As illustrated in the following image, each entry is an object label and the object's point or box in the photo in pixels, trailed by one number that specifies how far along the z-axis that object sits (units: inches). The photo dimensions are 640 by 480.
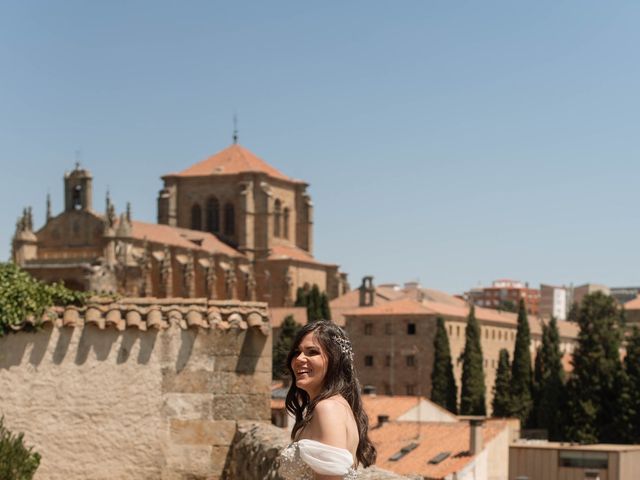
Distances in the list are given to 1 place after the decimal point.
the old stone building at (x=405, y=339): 3068.4
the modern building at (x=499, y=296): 7701.8
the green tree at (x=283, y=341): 2482.8
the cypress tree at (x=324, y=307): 3120.1
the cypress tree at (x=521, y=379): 2455.7
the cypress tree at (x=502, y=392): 2475.9
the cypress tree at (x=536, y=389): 2355.4
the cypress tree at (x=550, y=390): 2244.1
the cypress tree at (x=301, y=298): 3550.7
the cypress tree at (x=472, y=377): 2527.1
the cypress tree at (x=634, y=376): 2111.2
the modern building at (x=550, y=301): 7795.3
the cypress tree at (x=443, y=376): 2598.4
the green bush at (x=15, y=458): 341.1
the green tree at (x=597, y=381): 2150.6
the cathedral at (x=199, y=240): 3388.3
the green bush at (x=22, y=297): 363.9
